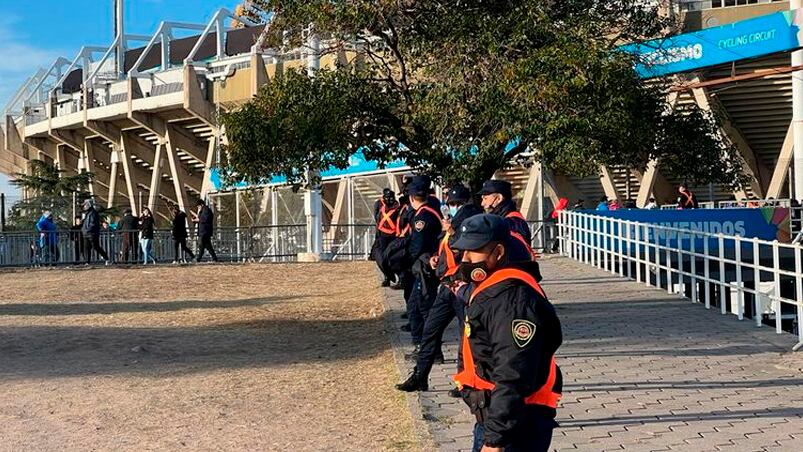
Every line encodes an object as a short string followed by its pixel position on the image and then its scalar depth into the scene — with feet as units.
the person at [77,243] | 91.86
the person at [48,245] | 90.58
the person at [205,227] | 89.61
